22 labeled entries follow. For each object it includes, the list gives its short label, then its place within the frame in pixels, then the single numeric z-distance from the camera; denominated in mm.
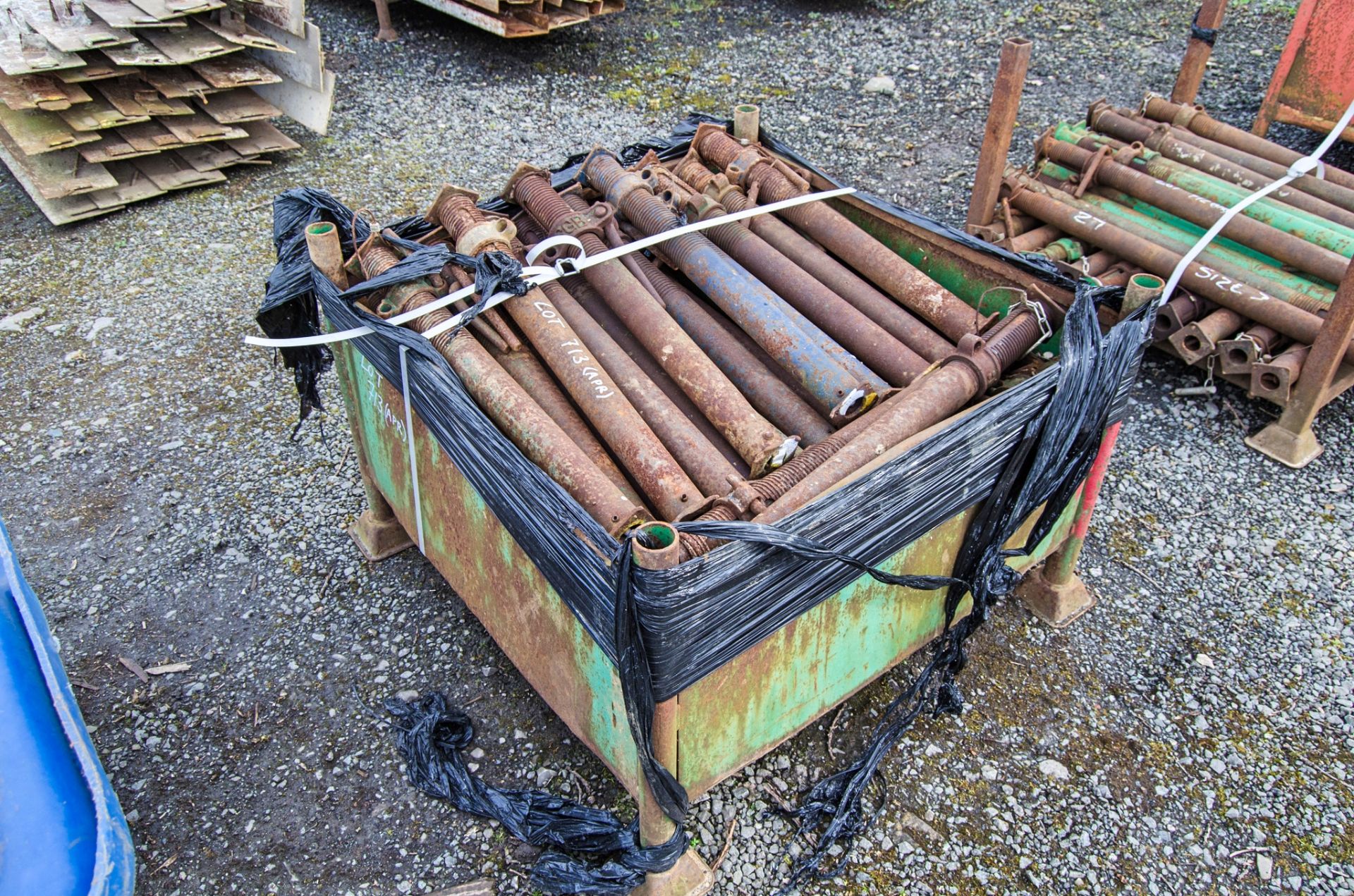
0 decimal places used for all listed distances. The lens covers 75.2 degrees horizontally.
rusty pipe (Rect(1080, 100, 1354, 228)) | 4656
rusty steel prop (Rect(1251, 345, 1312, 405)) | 4039
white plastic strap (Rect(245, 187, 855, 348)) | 2615
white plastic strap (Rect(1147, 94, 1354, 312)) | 4238
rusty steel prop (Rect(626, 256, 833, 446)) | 2703
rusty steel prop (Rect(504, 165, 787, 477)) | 2521
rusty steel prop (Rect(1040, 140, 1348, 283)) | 4199
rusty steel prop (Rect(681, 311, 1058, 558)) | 2230
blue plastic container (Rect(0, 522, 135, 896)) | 1968
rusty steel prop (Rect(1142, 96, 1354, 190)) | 5027
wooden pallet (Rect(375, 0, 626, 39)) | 7191
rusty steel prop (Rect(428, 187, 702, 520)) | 2312
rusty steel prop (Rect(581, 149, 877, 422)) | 2654
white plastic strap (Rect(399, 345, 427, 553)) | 2511
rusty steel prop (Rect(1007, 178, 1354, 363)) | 4098
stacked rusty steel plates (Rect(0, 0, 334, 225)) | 5461
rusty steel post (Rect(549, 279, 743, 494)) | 2426
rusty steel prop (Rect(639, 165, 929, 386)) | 2830
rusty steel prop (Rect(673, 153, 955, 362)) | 2928
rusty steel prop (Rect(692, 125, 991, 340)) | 2959
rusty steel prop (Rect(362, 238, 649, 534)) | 2189
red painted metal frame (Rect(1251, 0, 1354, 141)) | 5543
